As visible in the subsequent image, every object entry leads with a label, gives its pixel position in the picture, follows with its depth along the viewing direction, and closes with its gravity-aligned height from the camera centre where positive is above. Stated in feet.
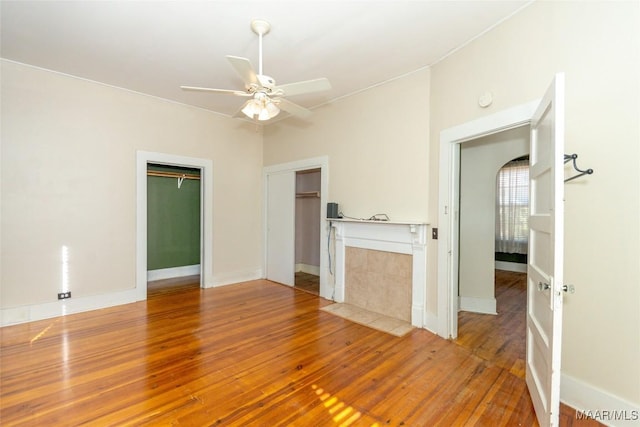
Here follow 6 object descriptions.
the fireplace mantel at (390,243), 10.74 -1.34
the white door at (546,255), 5.13 -0.88
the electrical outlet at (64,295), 11.69 -3.57
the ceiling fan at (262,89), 7.29 +3.42
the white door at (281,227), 16.57 -0.97
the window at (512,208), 21.17 +0.34
